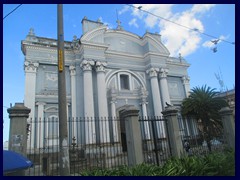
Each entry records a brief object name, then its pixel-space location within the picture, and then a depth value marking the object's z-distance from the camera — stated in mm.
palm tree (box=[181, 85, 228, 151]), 17109
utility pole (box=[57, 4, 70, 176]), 5383
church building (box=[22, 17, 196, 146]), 15883
